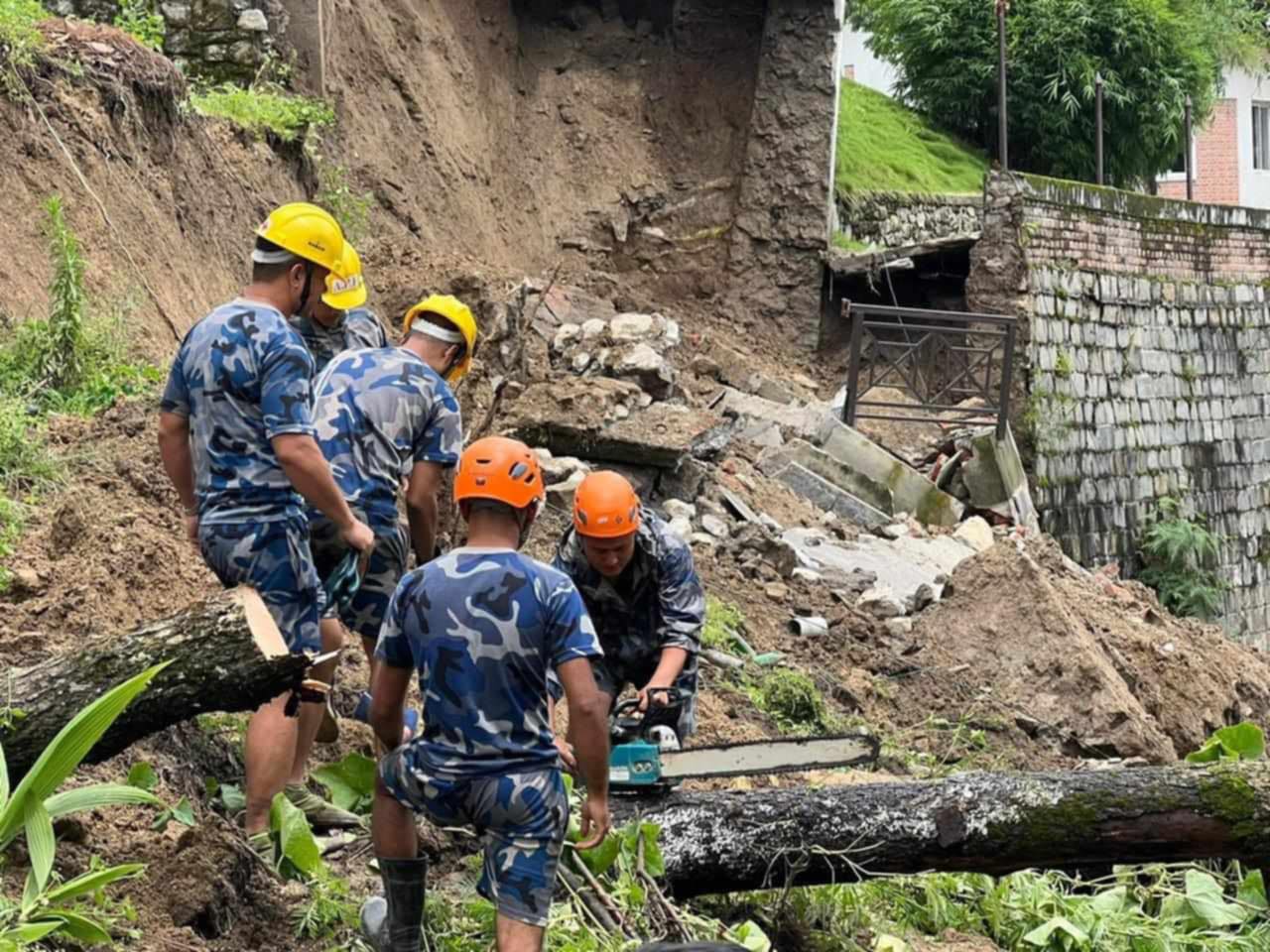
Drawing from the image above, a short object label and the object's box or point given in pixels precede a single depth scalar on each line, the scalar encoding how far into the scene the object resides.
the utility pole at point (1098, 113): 22.63
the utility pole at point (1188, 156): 24.45
